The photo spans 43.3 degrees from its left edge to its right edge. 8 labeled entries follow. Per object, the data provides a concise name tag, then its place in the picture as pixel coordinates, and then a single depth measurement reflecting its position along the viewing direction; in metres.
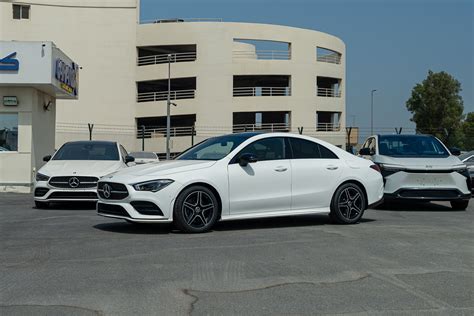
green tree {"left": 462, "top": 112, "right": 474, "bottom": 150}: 32.19
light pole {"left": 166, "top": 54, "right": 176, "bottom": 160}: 39.92
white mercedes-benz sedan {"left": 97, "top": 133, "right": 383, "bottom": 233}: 8.20
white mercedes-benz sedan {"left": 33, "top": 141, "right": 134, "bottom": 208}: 12.02
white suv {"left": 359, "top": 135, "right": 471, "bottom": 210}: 12.05
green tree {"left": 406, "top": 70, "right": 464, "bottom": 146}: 57.34
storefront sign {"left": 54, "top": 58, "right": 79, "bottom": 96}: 18.64
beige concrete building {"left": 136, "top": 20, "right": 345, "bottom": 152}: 46.66
